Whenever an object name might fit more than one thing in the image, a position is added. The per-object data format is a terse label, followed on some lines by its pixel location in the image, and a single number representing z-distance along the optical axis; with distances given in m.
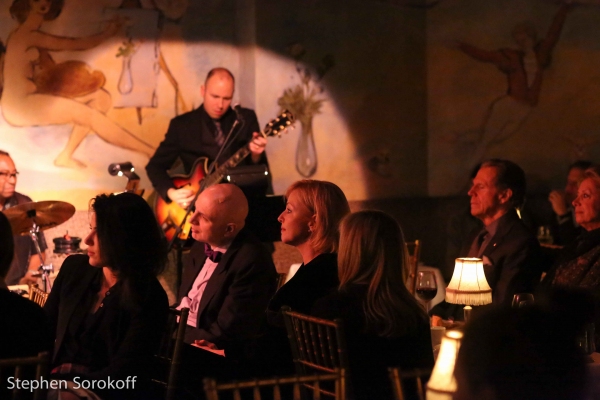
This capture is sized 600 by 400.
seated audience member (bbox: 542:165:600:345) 6.59
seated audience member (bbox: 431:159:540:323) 7.30
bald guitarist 12.07
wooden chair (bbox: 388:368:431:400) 3.54
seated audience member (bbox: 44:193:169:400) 5.07
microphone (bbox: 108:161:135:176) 10.08
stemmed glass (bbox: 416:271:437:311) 6.09
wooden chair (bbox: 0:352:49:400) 3.73
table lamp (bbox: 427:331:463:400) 3.06
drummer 10.64
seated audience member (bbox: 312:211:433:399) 4.64
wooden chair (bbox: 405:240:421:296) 8.40
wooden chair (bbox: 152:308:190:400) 5.08
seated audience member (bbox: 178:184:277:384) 6.46
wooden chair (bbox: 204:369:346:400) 3.33
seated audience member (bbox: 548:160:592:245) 12.36
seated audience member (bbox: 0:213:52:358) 4.26
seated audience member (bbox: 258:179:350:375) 5.61
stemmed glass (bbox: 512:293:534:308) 5.43
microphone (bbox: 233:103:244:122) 12.13
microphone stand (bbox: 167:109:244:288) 11.21
